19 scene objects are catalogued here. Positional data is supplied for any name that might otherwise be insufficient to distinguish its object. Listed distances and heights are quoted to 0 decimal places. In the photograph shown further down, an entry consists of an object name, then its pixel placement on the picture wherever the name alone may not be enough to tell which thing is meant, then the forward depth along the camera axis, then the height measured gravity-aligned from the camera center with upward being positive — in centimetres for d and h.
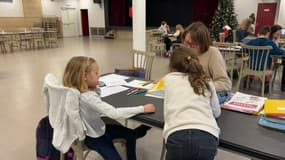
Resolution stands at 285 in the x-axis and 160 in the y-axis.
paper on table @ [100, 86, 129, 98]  179 -47
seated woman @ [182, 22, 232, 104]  181 -19
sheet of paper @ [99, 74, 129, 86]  208 -46
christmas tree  950 +60
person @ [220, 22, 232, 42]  647 -4
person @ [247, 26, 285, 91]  385 -20
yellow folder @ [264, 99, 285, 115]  124 -42
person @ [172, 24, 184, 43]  766 -19
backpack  163 -78
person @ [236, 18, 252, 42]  637 -3
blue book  119 -48
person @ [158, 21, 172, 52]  837 -34
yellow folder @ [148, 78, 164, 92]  182 -44
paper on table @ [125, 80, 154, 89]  198 -46
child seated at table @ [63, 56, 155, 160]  137 -46
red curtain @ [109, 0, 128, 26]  1494 +110
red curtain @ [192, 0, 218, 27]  1182 +102
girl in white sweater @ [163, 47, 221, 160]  110 -40
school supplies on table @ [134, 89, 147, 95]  181 -47
